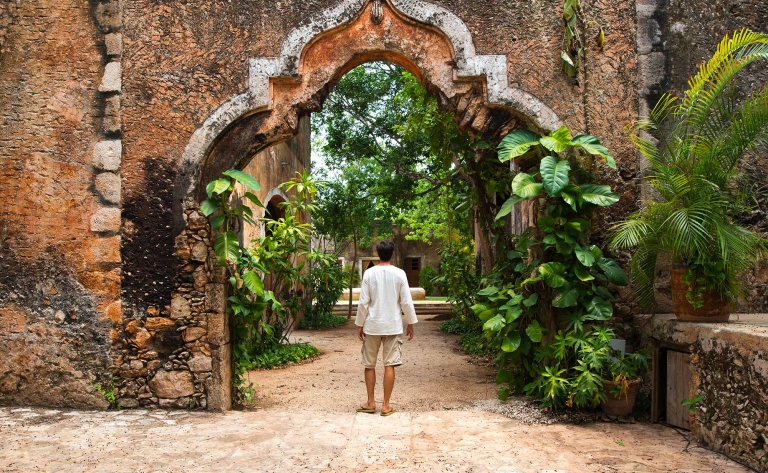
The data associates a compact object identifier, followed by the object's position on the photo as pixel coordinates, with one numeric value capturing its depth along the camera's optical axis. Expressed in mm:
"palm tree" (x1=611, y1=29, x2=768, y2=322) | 4477
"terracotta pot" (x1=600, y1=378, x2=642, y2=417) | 4930
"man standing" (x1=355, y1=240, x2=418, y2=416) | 5242
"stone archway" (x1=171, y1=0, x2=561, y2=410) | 5434
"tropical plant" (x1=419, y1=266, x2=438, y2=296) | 23328
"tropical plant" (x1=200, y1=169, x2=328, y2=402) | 5328
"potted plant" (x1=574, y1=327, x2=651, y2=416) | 4849
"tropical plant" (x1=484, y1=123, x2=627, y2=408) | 5004
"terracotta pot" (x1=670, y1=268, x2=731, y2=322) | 4629
